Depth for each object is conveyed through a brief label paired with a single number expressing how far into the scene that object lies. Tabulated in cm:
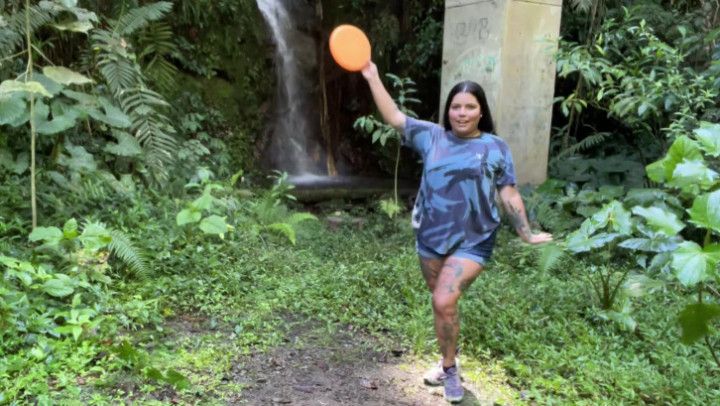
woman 305
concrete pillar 673
